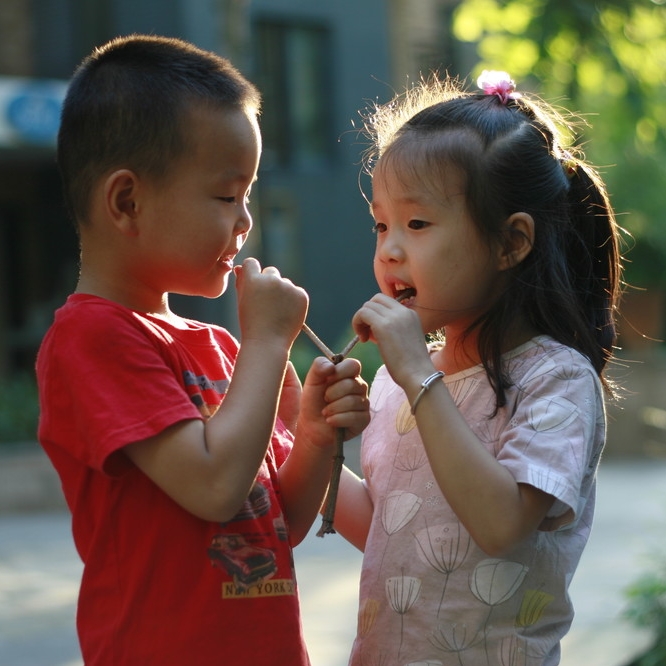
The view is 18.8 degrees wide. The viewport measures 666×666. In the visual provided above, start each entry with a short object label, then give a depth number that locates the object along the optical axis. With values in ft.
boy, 4.98
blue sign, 34.58
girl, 5.22
